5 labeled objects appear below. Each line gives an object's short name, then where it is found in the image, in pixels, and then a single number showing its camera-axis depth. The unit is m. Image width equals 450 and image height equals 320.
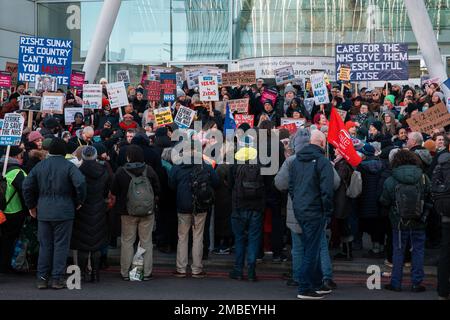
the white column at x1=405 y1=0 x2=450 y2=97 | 20.95
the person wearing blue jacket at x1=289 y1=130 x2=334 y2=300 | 9.23
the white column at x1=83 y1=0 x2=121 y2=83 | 21.58
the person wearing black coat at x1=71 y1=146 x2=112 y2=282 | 10.37
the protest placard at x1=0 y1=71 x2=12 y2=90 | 18.92
